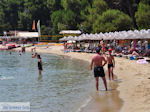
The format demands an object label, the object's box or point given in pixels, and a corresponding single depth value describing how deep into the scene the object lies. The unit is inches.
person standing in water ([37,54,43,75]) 751.7
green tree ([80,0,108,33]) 1882.4
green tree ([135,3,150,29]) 1625.2
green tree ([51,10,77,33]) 2379.4
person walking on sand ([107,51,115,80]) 538.0
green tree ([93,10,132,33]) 1713.8
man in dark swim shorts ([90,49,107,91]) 439.5
